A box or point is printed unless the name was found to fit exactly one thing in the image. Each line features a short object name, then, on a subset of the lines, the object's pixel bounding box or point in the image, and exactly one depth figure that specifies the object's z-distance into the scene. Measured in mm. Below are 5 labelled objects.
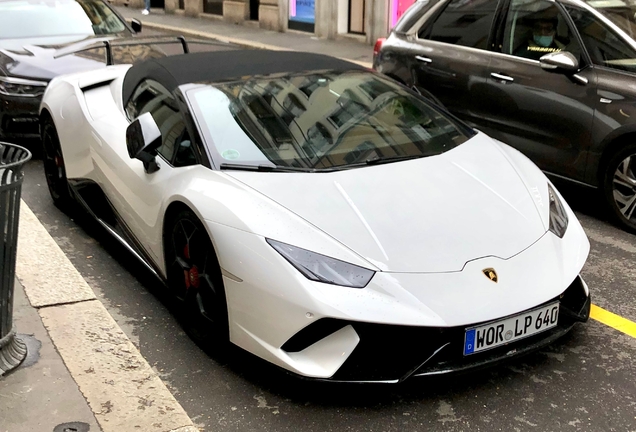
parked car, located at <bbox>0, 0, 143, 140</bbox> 7164
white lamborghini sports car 3111
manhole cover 3045
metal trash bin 3219
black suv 5348
